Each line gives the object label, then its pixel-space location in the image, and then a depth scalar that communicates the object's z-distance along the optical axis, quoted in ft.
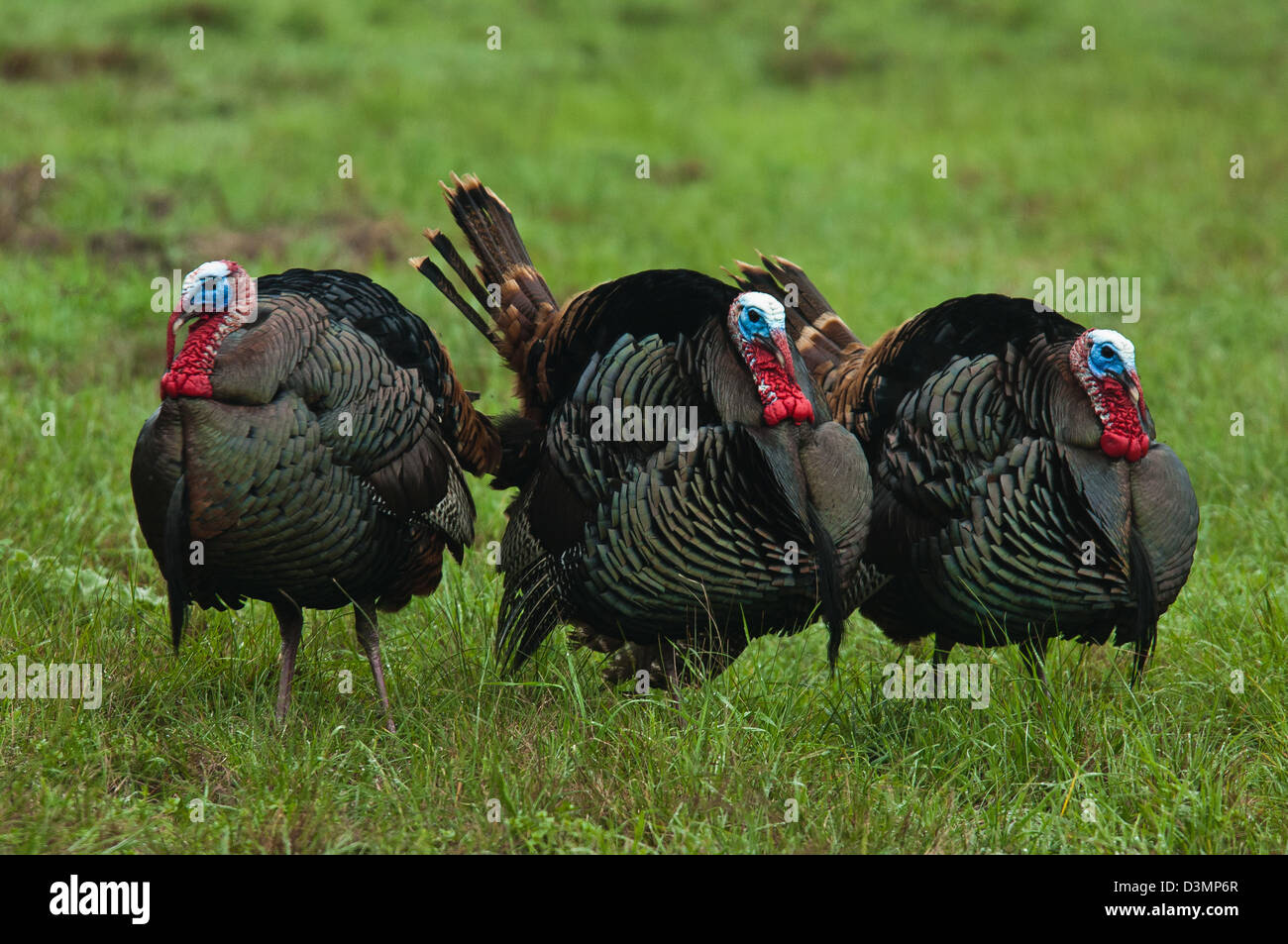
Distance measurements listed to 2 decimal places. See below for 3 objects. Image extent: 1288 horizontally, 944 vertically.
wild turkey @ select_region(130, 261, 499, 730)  22.82
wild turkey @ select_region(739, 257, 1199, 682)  24.36
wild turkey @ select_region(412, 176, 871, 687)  24.04
